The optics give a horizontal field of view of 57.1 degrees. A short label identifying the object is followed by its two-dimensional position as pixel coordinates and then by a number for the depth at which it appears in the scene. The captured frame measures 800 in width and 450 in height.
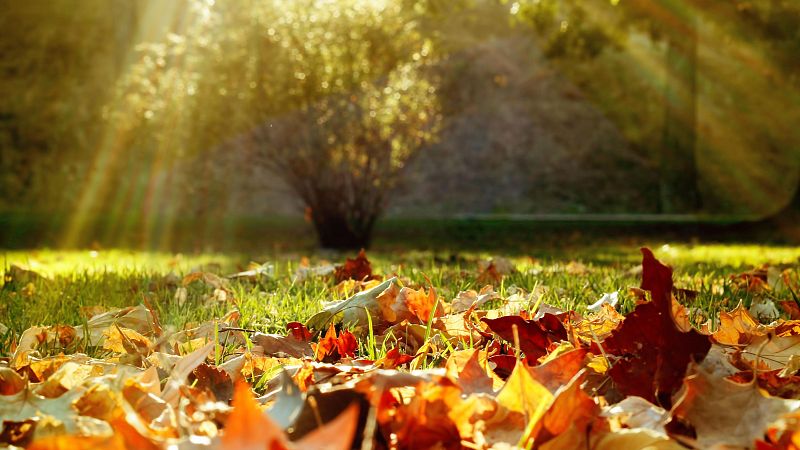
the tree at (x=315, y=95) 6.66
